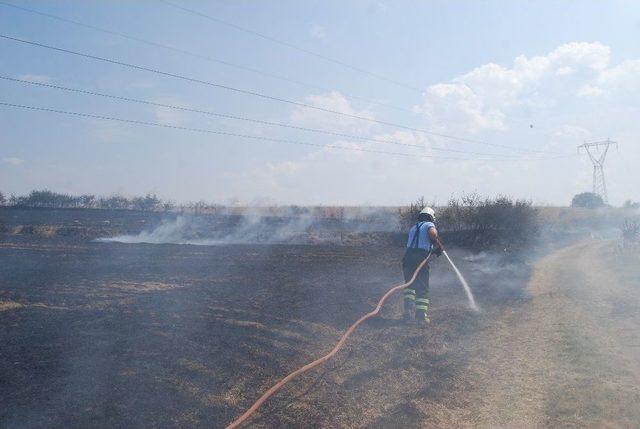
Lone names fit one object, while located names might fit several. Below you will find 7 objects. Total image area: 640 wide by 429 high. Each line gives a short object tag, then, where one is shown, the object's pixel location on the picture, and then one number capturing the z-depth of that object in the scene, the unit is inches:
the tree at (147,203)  2175.2
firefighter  340.8
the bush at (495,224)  957.8
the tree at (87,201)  2263.8
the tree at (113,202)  2282.9
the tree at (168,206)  2034.9
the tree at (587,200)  2335.1
